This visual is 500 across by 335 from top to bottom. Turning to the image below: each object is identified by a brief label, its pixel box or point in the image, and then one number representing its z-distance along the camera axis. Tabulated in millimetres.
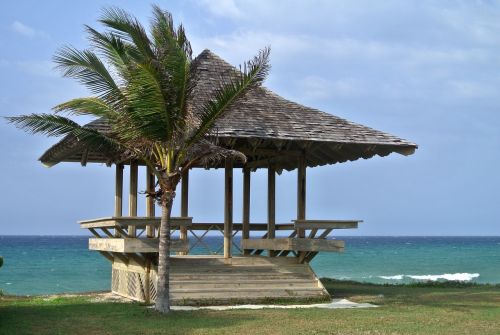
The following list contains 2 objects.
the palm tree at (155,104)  12797
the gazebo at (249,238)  15266
